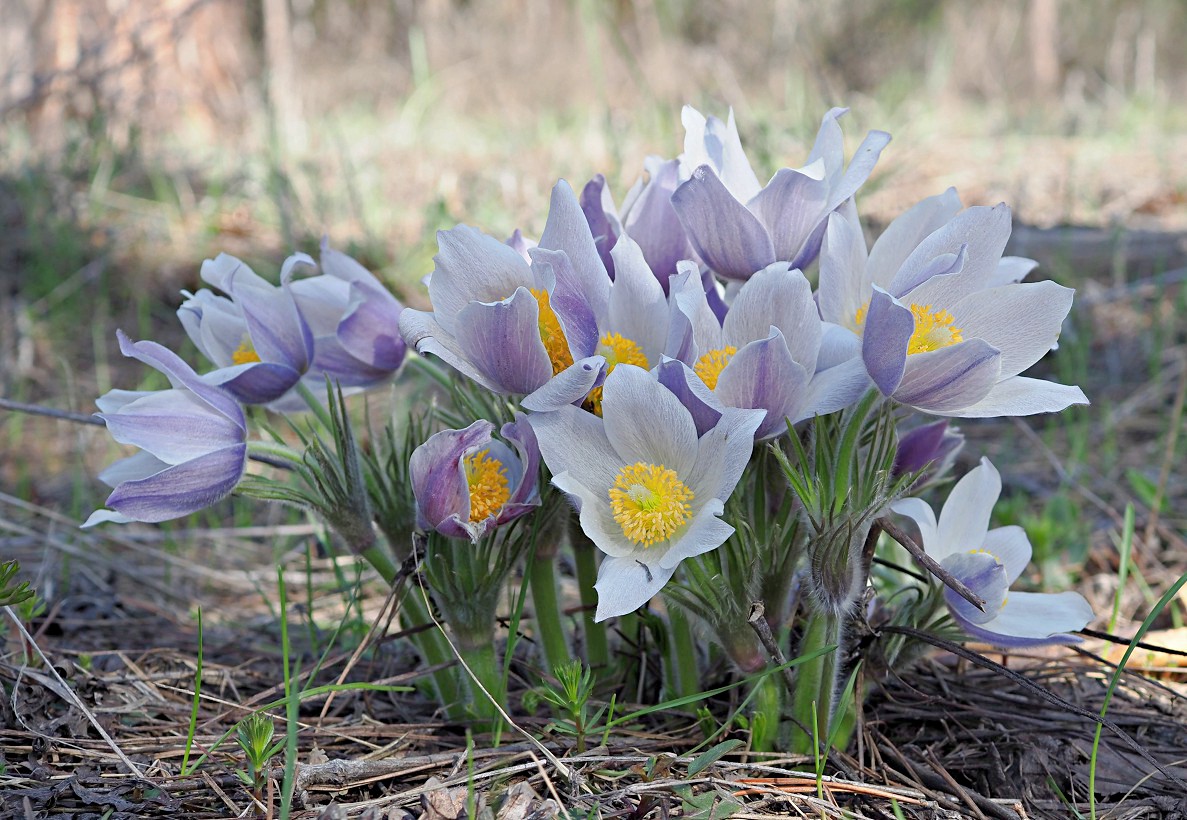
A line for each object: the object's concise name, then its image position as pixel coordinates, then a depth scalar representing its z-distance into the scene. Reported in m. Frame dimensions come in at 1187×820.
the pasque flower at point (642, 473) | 0.69
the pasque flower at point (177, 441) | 0.72
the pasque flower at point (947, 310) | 0.69
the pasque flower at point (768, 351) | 0.70
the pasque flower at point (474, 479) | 0.71
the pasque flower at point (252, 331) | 0.74
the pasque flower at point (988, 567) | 0.73
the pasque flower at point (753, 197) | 0.72
